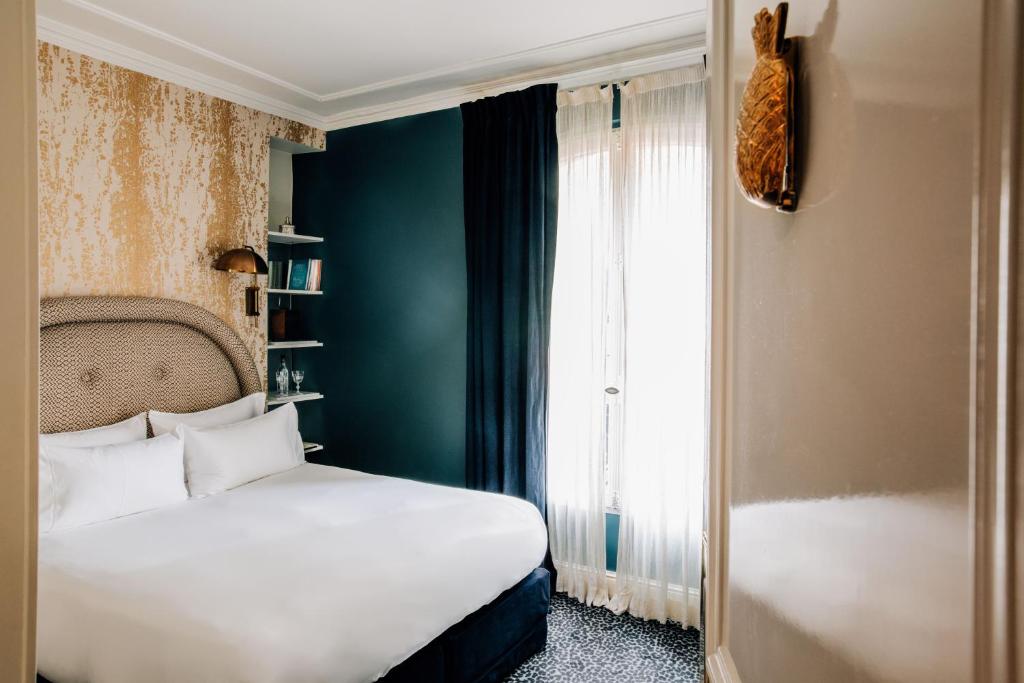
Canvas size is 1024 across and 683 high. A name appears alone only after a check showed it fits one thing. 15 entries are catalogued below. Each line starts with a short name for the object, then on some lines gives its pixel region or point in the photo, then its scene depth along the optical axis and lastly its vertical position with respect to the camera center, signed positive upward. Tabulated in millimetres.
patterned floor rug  2621 -1382
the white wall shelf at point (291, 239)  4125 +625
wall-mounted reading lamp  3605 +405
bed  1743 -757
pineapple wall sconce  699 +243
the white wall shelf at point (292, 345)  4109 -71
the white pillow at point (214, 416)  3215 -434
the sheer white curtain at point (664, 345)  3070 -49
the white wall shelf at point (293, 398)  4020 -406
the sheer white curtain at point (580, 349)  3299 -76
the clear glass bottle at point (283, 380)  4199 -299
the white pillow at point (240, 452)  3041 -588
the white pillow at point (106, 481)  2477 -601
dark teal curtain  3400 +295
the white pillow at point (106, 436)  2791 -460
